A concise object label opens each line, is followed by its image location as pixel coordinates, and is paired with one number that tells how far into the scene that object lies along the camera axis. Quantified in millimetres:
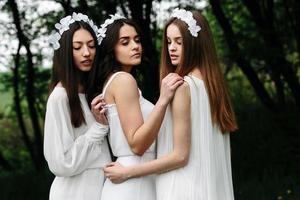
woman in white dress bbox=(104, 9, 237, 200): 3477
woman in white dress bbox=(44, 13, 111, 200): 3771
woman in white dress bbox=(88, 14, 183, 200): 3502
